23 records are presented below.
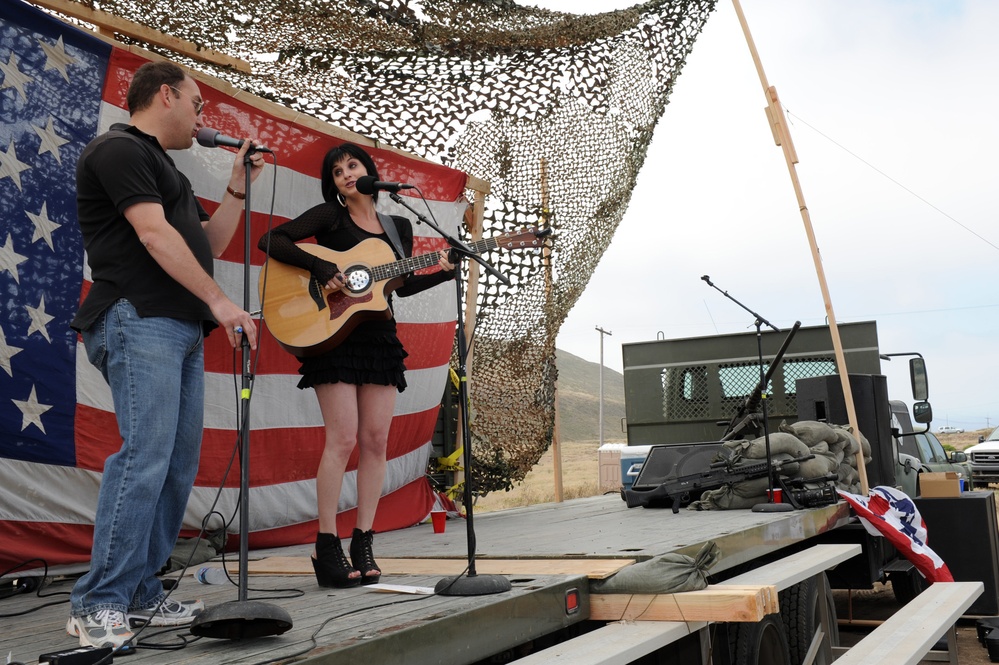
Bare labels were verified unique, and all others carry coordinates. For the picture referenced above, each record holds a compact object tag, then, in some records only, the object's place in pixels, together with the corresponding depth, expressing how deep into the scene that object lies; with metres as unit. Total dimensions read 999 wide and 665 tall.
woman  3.00
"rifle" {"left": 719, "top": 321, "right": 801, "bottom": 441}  5.54
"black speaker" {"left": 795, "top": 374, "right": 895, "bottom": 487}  5.68
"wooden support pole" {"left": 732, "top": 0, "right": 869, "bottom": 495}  5.07
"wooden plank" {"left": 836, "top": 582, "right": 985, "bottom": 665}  2.94
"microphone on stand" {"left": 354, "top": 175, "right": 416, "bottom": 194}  2.76
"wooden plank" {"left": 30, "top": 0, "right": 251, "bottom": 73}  3.64
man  2.14
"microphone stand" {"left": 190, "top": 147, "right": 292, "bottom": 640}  1.85
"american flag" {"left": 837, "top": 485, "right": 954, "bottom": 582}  4.85
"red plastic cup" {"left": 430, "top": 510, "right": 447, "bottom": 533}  4.49
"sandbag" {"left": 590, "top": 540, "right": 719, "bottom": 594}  2.54
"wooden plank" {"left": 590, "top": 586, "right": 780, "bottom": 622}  2.44
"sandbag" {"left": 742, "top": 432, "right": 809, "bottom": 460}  4.93
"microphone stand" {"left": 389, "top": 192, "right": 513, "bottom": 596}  2.33
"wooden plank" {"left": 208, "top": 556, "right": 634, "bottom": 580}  2.70
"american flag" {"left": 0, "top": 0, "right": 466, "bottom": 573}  3.27
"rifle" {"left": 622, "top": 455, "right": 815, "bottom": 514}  4.80
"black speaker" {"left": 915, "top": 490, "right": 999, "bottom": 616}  5.21
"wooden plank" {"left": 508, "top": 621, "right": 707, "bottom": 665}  2.11
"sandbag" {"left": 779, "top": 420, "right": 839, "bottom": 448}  5.16
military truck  5.85
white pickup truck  17.81
